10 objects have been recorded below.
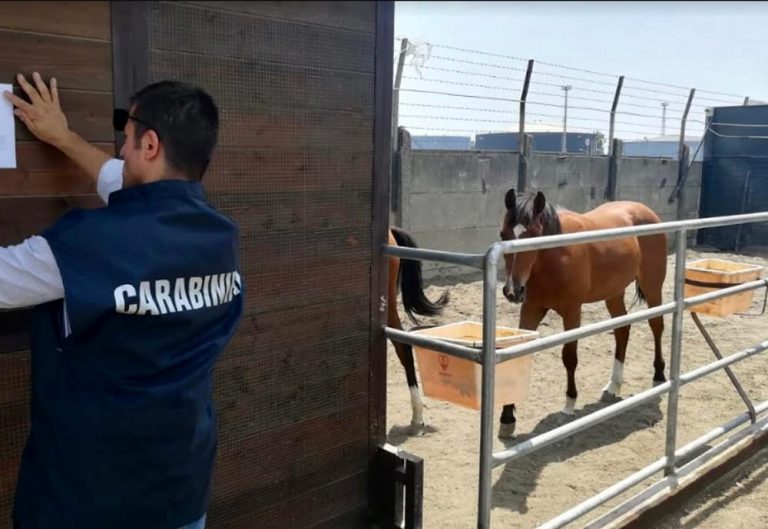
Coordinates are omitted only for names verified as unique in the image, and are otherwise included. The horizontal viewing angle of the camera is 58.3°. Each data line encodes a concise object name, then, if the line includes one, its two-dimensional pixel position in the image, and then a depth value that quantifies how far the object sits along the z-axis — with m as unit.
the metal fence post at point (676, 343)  3.08
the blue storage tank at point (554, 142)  13.62
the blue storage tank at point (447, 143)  11.93
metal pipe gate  2.16
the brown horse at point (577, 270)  3.96
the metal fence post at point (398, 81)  8.07
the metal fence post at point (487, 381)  2.09
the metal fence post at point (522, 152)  9.53
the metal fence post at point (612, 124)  11.23
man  1.30
